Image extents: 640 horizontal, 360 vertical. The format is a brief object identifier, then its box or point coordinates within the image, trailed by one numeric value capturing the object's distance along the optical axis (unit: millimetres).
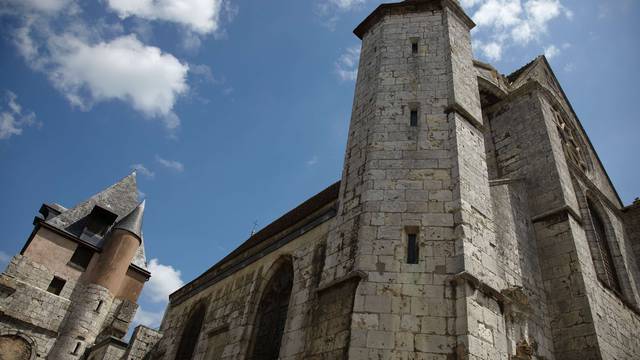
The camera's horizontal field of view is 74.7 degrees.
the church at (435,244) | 5082
